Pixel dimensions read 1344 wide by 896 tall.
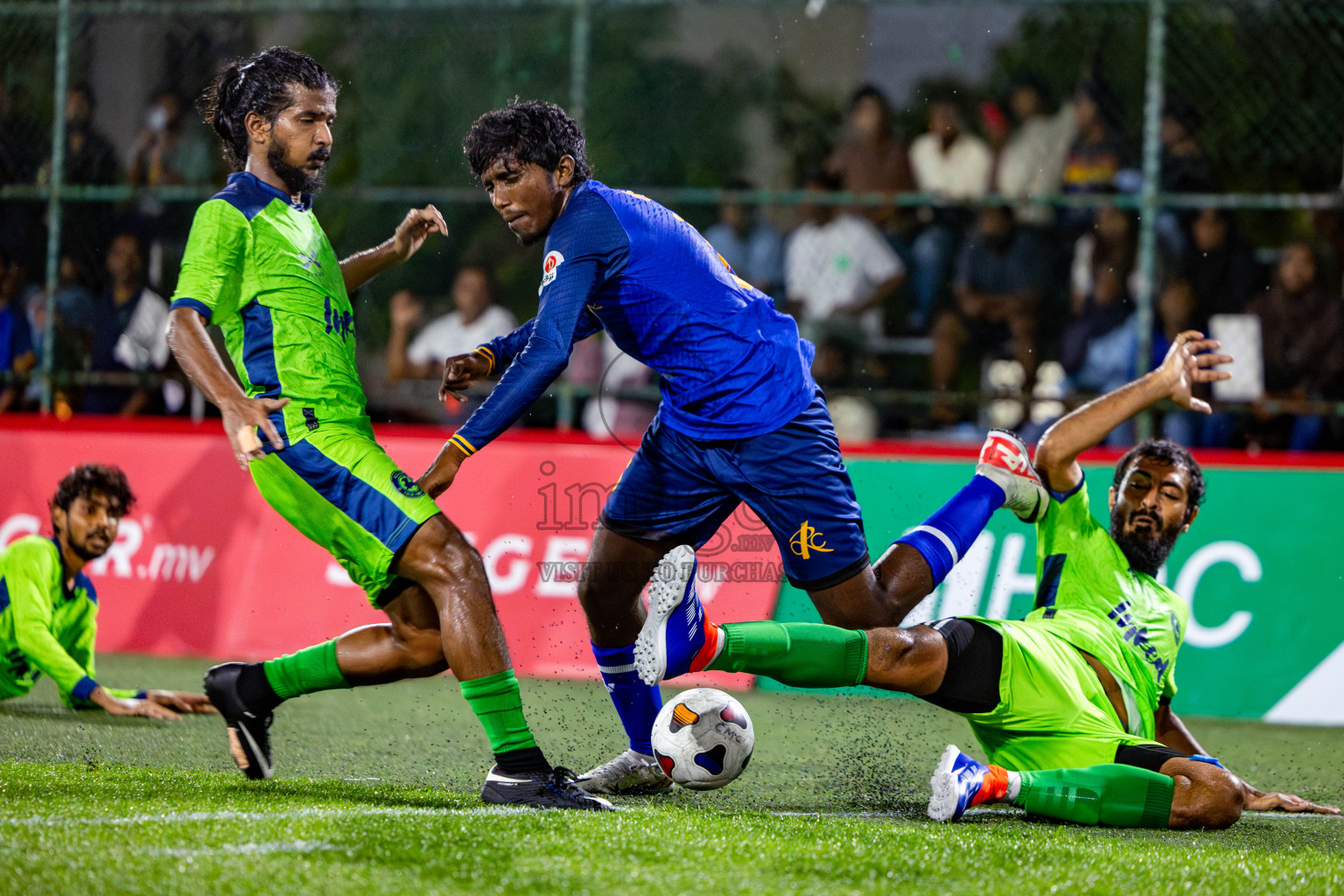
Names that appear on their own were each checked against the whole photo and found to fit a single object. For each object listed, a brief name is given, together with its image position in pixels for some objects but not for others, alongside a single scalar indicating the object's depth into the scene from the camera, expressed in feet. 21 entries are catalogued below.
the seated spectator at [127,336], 61.36
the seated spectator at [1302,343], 53.83
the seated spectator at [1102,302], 56.54
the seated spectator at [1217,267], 55.62
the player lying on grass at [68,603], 37.37
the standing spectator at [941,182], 59.21
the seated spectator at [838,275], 59.57
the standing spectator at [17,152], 64.64
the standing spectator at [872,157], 62.39
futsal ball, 27.09
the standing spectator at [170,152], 66.23
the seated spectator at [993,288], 58.65
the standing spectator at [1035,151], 60.49
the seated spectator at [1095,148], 59.52
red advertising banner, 50.08
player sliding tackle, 25.93
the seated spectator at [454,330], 61.00
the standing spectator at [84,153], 64.08
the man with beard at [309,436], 26.63
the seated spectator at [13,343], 63.21
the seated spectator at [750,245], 60.18
